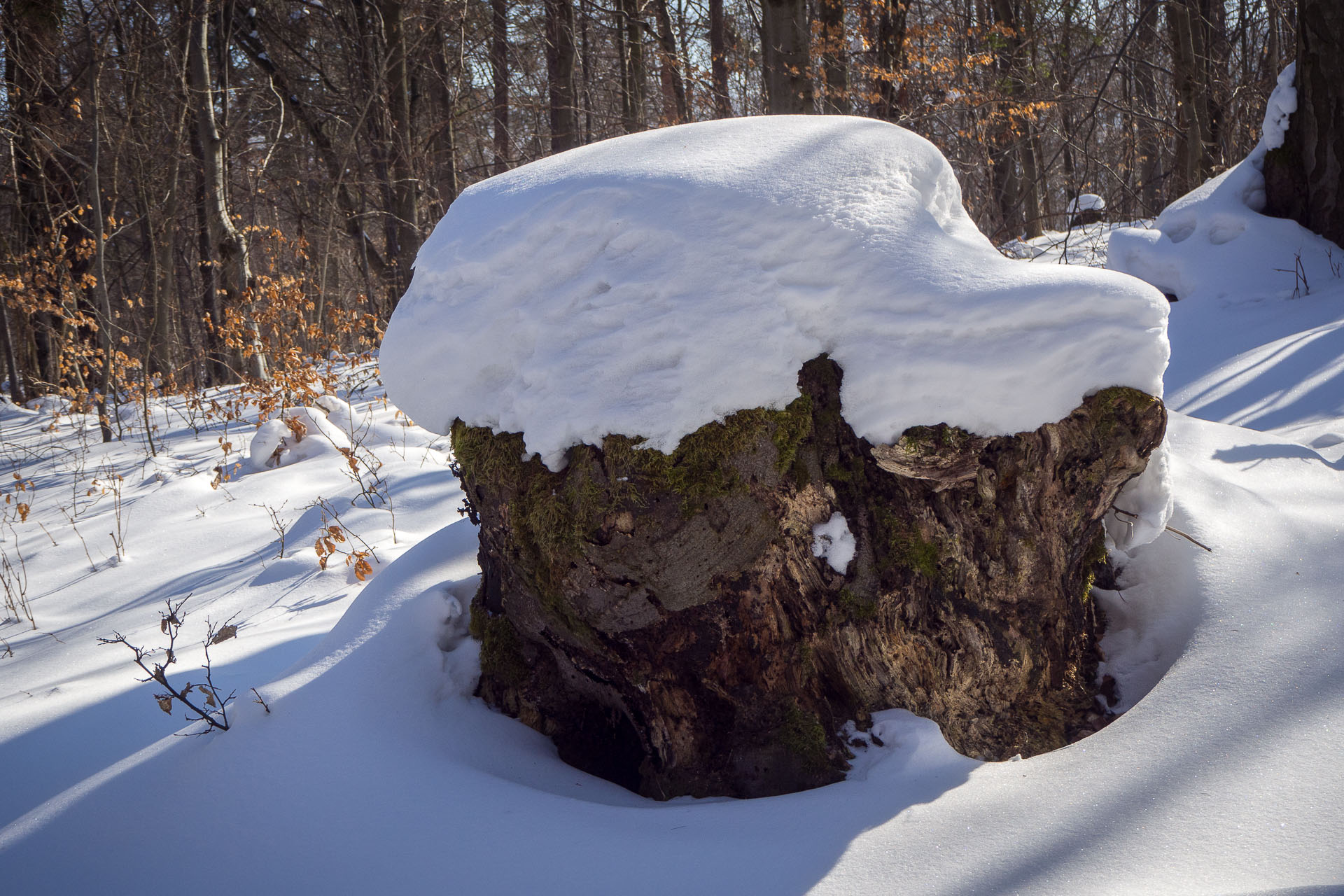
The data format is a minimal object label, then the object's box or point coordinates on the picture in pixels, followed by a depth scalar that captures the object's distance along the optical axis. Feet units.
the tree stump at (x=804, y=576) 6.61
